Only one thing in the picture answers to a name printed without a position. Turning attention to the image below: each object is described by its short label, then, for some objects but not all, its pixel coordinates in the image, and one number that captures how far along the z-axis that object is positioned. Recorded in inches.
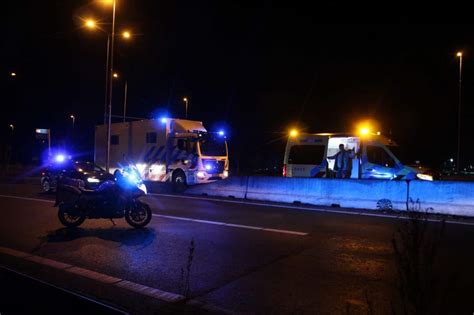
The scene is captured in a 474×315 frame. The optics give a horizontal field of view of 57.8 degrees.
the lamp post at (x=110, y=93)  762.8
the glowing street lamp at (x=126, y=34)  874.0
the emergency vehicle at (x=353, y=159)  623.2
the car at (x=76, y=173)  652.7
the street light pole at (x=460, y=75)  1142.8
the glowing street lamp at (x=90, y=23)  797.9
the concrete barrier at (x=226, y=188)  636.7
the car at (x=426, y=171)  621.9
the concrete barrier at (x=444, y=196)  453.4
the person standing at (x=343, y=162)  617.6
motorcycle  389.4
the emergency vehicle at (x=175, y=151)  804.6
